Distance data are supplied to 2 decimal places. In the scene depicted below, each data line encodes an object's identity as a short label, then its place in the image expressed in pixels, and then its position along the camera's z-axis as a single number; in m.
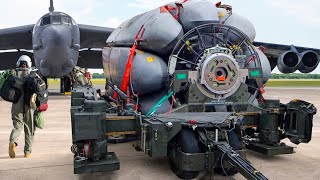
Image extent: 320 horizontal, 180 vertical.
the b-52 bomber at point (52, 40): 11.63
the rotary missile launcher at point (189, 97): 3.05
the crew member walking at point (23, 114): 4.30
